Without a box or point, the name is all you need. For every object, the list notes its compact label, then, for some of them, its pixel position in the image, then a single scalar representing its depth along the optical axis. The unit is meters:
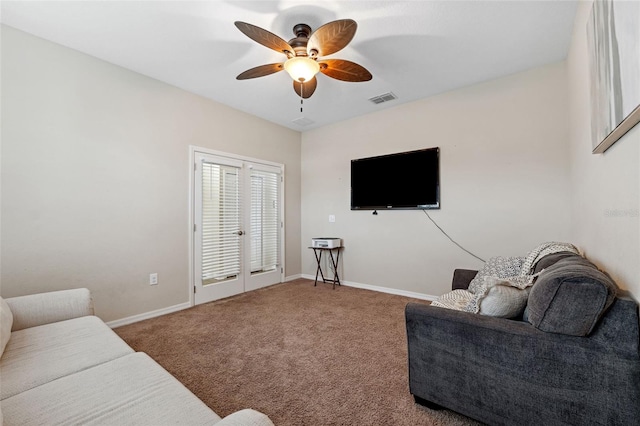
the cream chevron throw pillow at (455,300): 1.93
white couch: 0.93
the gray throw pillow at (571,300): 1.05
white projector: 4.31
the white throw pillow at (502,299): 1.36
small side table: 4.43
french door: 3.62
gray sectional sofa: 1.05
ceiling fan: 1.93
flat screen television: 3.66
